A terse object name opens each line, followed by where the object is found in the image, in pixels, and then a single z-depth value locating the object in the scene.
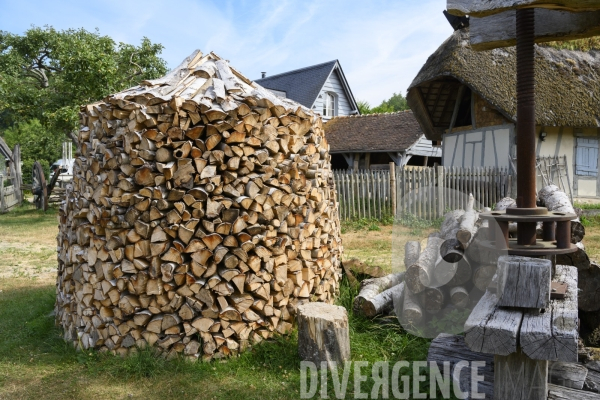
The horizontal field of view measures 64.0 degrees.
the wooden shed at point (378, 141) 18.92
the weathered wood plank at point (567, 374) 3.08
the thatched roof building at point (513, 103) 12.73
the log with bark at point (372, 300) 4.65
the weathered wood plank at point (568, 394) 2.94
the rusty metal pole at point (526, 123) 2.94
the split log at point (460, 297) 4.38
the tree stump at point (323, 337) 3.83
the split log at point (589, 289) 4.02
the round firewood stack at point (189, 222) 3.88
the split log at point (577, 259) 4.01
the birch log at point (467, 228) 4.37
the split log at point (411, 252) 5.23
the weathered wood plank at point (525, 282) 2.43
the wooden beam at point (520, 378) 2.53
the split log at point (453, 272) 4.43
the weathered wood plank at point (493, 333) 2.33
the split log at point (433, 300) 4.44
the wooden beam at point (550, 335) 2.27
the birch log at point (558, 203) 4.08
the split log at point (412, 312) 4.40
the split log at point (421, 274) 4.41
